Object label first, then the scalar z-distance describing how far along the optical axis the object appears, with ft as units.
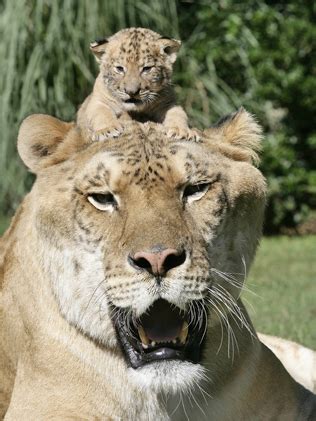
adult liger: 23.84
